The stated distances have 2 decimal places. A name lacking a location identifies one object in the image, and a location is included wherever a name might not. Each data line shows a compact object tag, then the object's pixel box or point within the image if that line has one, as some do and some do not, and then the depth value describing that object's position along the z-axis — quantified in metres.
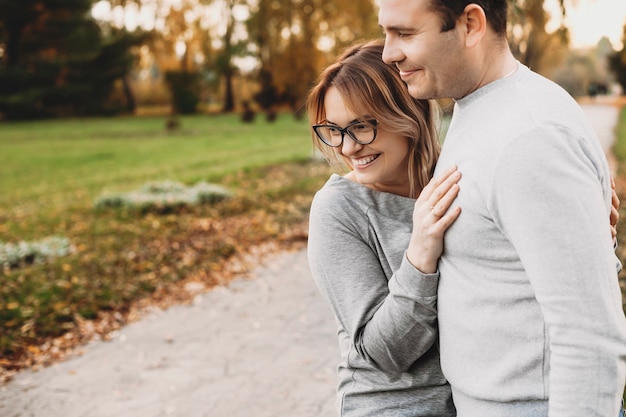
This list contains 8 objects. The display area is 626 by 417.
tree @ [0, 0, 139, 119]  34.31
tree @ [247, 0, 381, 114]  19.84
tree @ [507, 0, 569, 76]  7.36
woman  1.61
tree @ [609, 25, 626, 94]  49.60
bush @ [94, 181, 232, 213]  9.70
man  1.18
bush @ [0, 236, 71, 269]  7.03
